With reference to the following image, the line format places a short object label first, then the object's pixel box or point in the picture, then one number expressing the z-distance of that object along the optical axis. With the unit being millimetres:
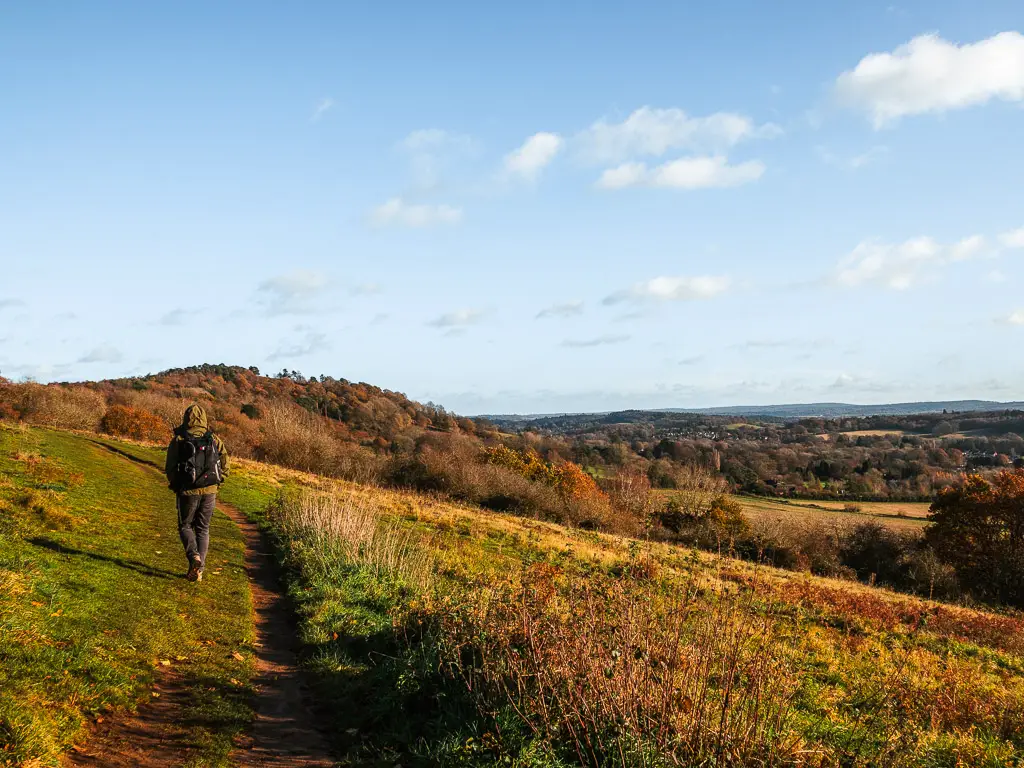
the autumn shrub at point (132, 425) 57906
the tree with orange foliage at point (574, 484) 51969
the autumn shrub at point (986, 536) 40219
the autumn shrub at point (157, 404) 66188
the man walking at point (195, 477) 9156
